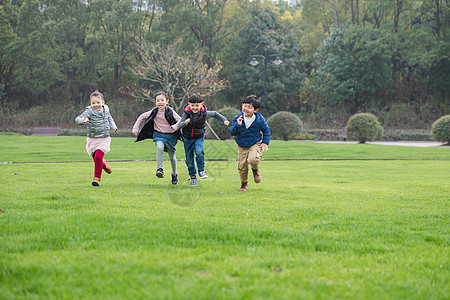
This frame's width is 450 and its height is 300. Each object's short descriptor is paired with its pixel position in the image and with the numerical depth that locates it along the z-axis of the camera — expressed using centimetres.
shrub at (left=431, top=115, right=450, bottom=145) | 2897
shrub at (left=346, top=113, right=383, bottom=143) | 3111
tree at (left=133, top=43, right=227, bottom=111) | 3591
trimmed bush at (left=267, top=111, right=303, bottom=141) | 3231
